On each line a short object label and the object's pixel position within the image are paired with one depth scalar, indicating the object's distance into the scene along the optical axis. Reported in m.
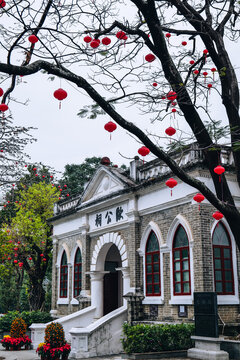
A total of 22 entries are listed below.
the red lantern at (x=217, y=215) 10.19
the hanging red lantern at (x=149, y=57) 8.28
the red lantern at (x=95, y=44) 7.68
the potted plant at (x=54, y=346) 13.08
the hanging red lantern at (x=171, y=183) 8.62
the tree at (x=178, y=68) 7.21
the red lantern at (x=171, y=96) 8.06
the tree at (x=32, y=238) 22.03
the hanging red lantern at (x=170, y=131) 8.14
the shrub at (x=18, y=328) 16.62
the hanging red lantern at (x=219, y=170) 8.48
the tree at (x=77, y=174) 38.09
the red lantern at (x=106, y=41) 7.88
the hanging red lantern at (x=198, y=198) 9.85
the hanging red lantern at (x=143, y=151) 8.05
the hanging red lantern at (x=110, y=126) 7.44
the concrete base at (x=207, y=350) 10.33
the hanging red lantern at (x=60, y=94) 6.72
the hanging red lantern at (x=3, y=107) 6.69
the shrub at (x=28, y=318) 19.47
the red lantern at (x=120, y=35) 8.14
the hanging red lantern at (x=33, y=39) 6.87
